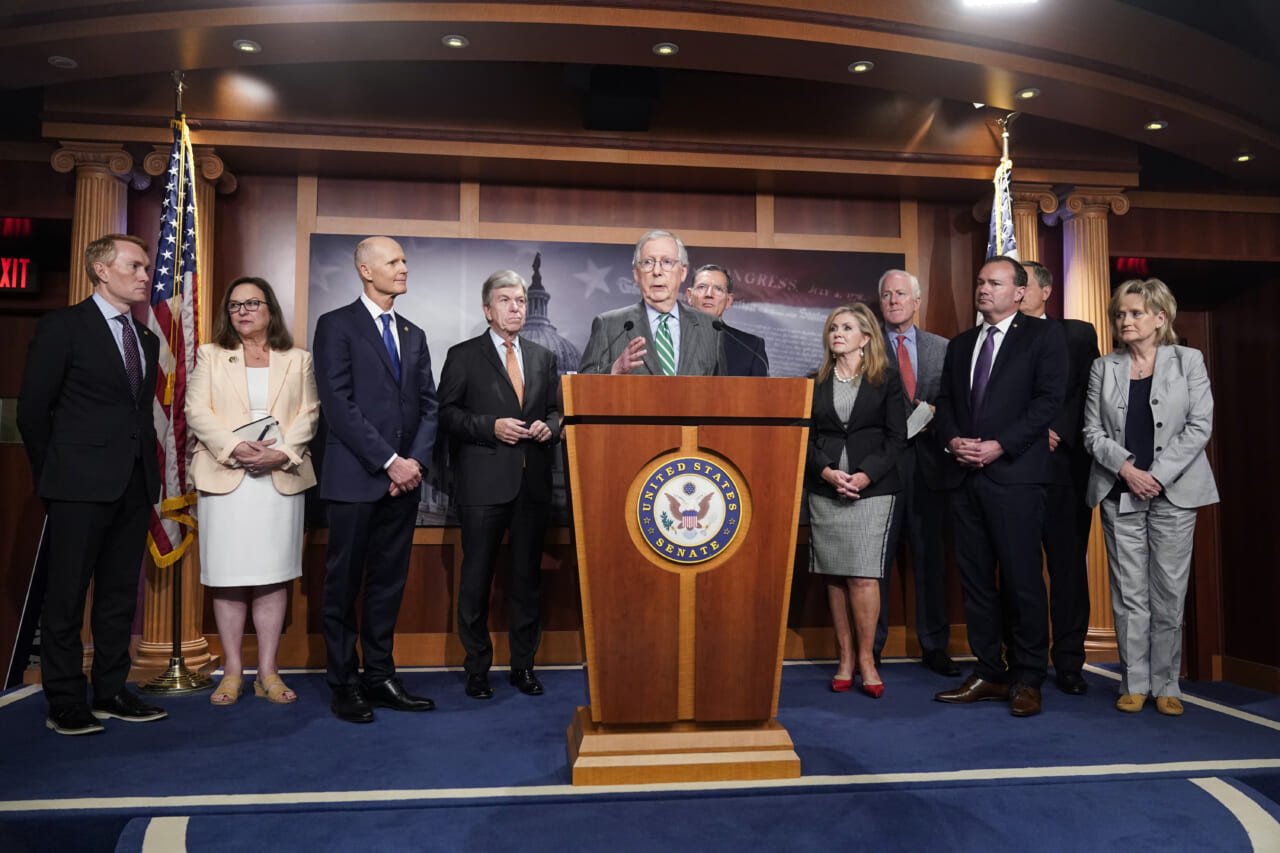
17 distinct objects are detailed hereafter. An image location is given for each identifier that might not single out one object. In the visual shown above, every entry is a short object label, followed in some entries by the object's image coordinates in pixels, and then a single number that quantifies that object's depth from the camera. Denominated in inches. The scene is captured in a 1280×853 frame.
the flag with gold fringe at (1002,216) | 176.9
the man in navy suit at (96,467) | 121.5
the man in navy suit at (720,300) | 164.6
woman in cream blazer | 138.5
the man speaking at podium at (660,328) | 106.0
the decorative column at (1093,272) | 183.2
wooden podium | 93.7
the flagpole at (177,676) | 147.1
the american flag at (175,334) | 147.7
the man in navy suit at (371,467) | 131.3
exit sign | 203.8
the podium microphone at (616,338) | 106.9
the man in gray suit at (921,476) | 165.3
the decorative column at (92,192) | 164.9
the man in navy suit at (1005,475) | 133.1
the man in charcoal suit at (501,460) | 146.2
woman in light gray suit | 132.5
